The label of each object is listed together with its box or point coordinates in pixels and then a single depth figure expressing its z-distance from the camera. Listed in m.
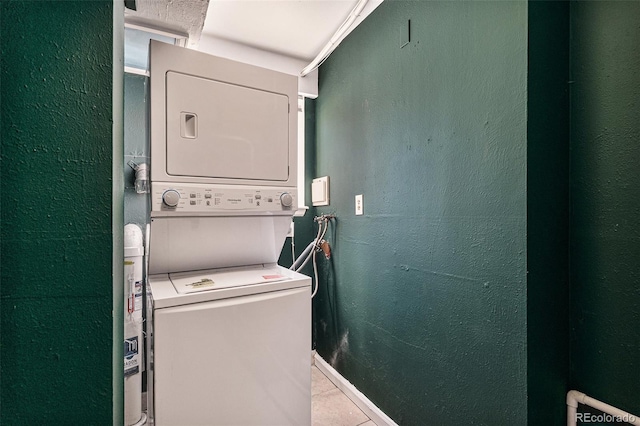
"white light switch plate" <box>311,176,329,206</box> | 2.81
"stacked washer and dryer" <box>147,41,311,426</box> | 1.44
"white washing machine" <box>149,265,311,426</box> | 1.40
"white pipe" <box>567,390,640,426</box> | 1.17
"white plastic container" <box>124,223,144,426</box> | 1.91
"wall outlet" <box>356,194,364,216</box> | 2.36
